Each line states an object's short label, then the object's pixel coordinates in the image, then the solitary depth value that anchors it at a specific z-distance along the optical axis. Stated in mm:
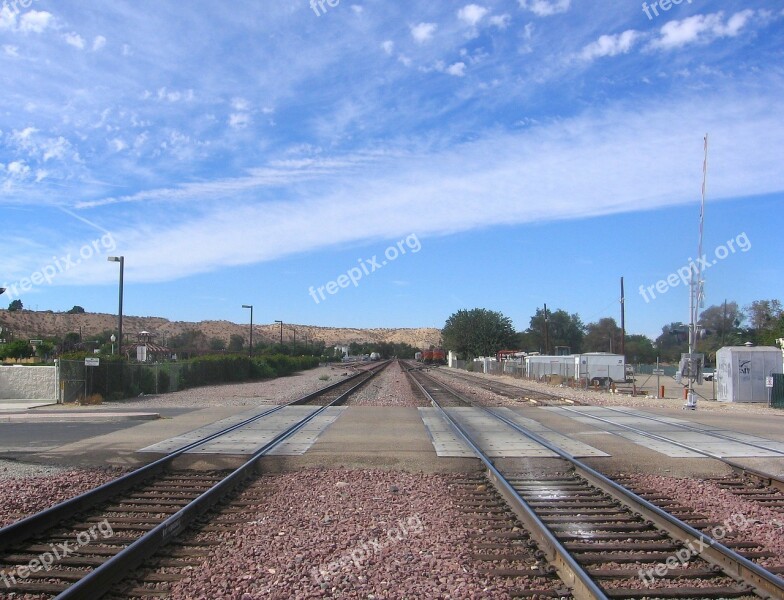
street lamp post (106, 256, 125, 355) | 33438
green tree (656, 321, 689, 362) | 121775
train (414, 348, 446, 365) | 134125
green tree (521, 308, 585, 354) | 138000
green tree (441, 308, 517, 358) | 108938
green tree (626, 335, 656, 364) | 129250
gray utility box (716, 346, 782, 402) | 30594
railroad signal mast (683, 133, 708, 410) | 27750
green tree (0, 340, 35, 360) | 49812
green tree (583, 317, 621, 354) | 136500
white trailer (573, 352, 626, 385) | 51312
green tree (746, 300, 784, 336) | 101875
